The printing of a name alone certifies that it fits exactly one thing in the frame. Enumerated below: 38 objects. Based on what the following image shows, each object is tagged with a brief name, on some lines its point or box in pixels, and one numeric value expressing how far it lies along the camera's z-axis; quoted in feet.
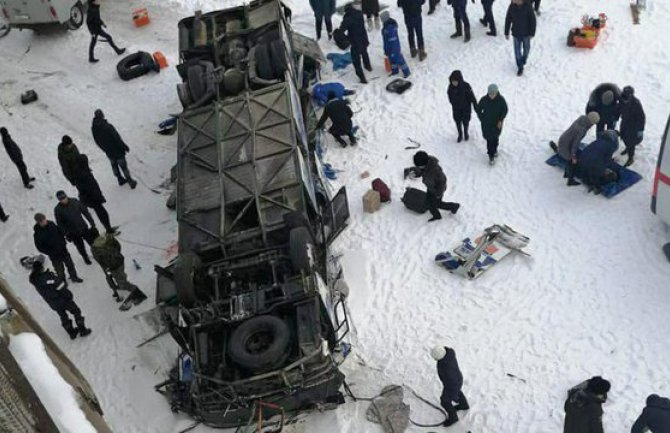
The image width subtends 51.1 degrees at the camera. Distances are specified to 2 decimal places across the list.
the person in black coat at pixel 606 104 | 37.45
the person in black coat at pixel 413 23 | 47.39
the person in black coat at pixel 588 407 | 22.95
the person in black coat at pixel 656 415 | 22.59
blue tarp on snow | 36.09
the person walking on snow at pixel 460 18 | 48.55
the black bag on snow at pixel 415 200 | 37.63
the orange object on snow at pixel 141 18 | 57.00
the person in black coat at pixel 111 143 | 39.99
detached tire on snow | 52.08
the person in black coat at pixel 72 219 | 35.09
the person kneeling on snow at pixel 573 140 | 35.86
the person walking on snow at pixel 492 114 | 38.09
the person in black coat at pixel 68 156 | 38.29
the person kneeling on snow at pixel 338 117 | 41.93
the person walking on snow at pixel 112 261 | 33.94
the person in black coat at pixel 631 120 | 36.04
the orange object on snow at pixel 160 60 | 52.37
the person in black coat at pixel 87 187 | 38.01
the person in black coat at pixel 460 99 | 39.68
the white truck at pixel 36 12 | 54.80
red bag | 39.04
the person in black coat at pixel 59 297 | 31.78
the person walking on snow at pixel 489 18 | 48.52
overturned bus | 27.53
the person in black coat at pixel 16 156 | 41.55
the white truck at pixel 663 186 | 30.86
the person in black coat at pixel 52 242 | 34.04
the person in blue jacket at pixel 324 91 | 46.96
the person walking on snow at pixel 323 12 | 51.21
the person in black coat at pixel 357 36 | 46.62
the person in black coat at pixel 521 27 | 43.86
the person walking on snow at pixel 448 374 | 25.90
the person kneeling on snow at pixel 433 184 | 35.88
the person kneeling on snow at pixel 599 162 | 35.09
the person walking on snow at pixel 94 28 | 51.62
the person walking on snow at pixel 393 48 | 46.21
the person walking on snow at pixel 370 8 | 51.44
